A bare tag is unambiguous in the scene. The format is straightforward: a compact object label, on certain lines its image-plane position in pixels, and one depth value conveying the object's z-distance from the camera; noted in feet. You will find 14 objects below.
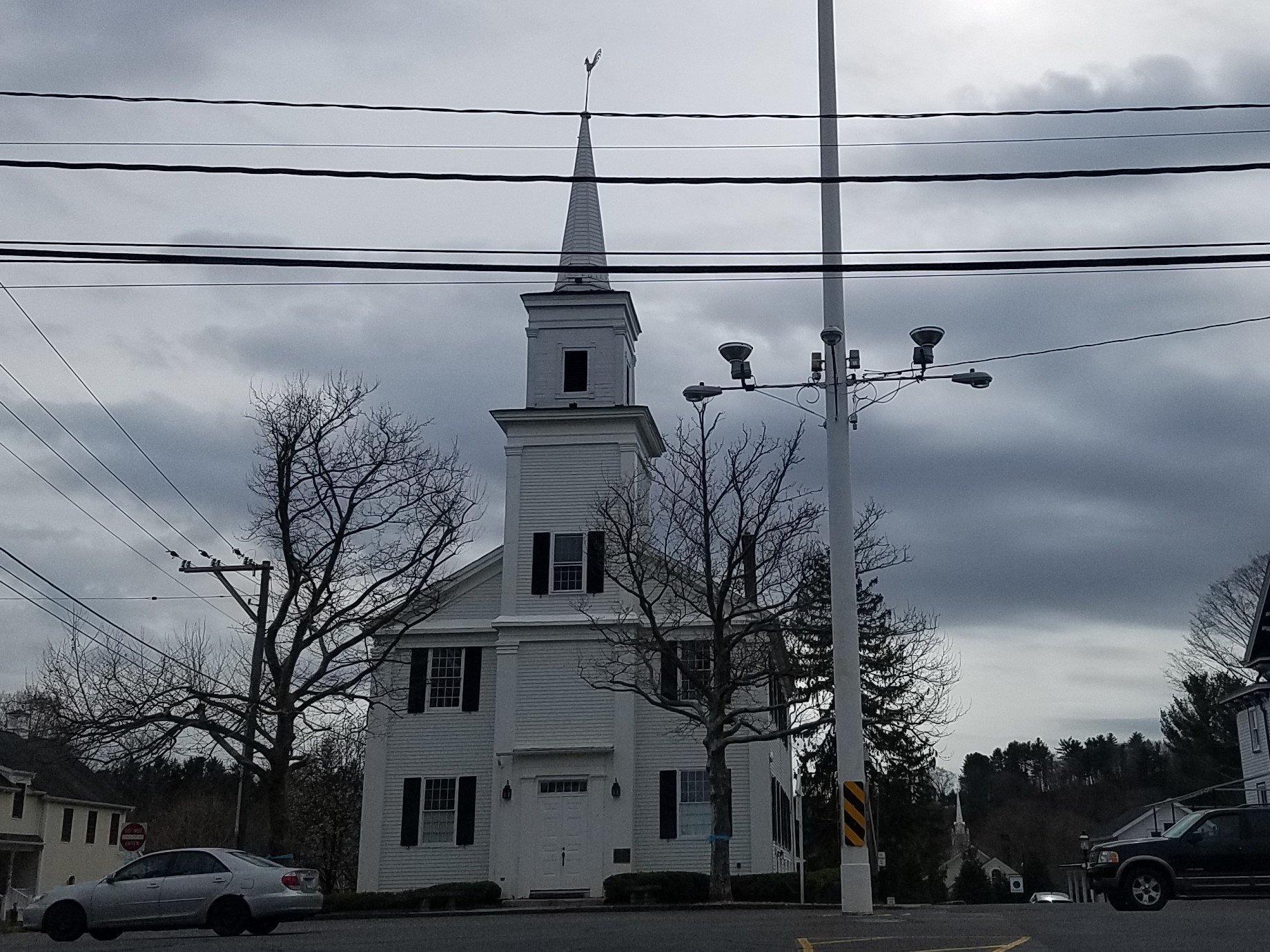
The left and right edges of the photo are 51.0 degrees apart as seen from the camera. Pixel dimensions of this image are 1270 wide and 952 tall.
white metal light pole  57.82
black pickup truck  60.90
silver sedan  60.80
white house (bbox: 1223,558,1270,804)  130.11
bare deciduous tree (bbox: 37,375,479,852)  93.30
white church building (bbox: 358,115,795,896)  108.58
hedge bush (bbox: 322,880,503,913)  97.86
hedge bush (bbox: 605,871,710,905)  96.68
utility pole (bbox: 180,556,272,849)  95.55
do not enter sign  96.51
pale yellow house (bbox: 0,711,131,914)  162.40
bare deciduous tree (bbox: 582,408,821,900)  92.27
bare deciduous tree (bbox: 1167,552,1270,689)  202.18
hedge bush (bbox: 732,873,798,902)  94.53
